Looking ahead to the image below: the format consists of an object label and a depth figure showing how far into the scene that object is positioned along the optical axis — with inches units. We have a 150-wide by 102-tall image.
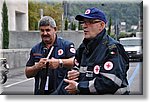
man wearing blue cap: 99.2
